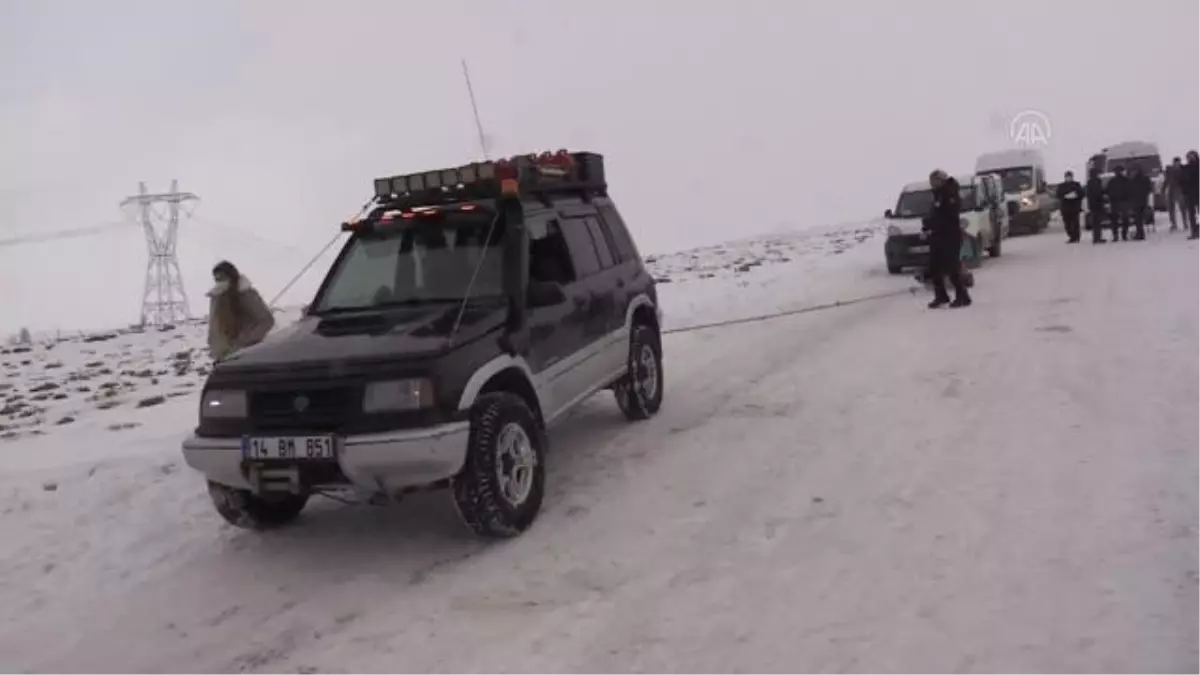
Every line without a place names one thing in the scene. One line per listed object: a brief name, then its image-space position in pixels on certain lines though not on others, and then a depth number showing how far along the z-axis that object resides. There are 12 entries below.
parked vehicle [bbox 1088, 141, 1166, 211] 27.02
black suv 5.38
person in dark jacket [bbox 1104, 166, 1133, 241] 21.05
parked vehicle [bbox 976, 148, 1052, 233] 26.80
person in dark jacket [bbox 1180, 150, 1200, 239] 19.67
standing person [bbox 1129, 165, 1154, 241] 21.08
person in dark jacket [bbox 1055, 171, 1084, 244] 22.72
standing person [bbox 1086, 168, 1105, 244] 21.50
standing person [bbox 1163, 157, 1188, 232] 20.89
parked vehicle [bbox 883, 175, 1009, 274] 19.20
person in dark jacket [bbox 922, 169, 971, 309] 13.60
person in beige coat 8.13
